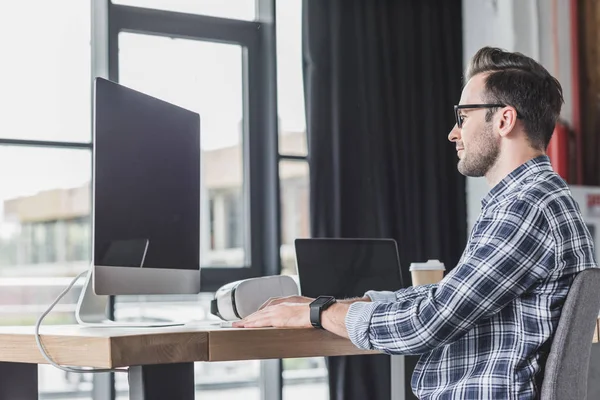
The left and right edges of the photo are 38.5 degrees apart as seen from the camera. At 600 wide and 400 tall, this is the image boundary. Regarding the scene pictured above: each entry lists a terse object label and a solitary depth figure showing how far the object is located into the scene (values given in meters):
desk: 1.38
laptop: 2.68
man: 1.52
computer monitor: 1.79
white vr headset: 1.99
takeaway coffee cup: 2.51
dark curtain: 3.47
